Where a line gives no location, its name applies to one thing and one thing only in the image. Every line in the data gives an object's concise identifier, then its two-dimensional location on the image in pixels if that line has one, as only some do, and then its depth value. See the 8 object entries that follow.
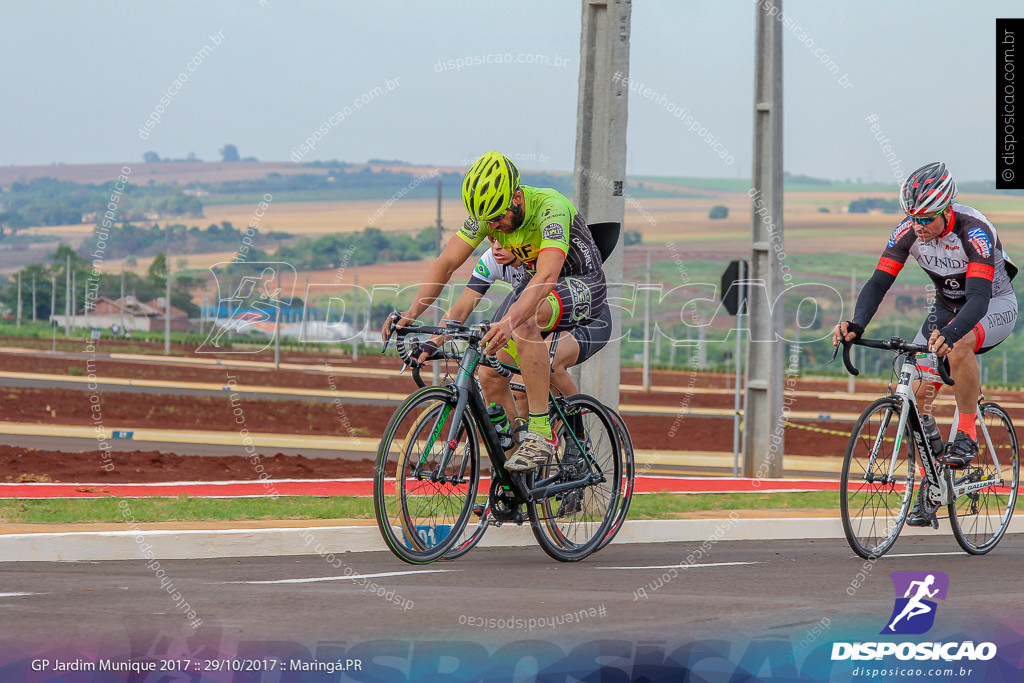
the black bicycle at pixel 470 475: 12.87
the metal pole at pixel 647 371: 79.34
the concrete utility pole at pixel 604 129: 19.37
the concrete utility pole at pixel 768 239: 29.77
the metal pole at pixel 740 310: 30.36
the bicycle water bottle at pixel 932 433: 16.34
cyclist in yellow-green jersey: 13.50
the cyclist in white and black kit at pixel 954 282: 15.50
